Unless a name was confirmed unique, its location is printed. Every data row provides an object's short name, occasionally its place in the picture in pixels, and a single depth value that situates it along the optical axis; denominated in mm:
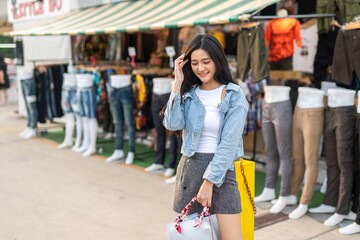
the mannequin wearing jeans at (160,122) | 6293
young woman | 2512
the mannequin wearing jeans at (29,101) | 8852
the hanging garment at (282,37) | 5590
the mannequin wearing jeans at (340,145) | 4320
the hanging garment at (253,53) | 5184
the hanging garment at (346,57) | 4590
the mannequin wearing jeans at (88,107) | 7496
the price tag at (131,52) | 8273
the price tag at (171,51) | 7242
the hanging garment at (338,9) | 5191
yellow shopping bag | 3000
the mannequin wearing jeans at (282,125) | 4801
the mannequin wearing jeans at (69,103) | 7855
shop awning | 5164
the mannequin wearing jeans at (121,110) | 6938
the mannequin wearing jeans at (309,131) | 4555
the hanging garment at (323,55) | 5641
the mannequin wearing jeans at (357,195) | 4133
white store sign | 10453
